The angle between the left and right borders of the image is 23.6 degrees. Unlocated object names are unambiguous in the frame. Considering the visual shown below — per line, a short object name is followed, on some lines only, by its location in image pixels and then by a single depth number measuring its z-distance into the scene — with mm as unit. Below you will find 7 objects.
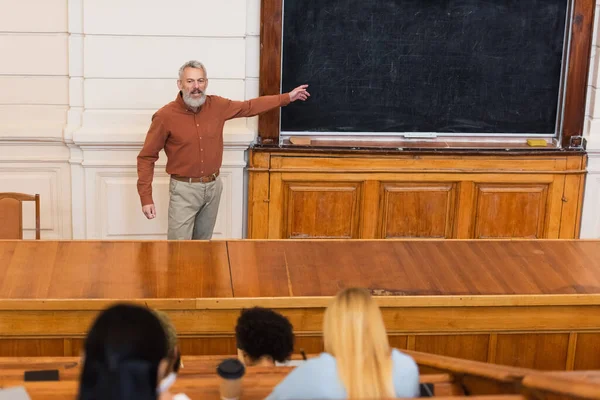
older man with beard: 8110
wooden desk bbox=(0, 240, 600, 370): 5884
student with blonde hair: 4129
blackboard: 9250
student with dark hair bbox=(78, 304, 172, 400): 2972
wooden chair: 7600
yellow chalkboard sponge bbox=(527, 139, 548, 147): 9618
